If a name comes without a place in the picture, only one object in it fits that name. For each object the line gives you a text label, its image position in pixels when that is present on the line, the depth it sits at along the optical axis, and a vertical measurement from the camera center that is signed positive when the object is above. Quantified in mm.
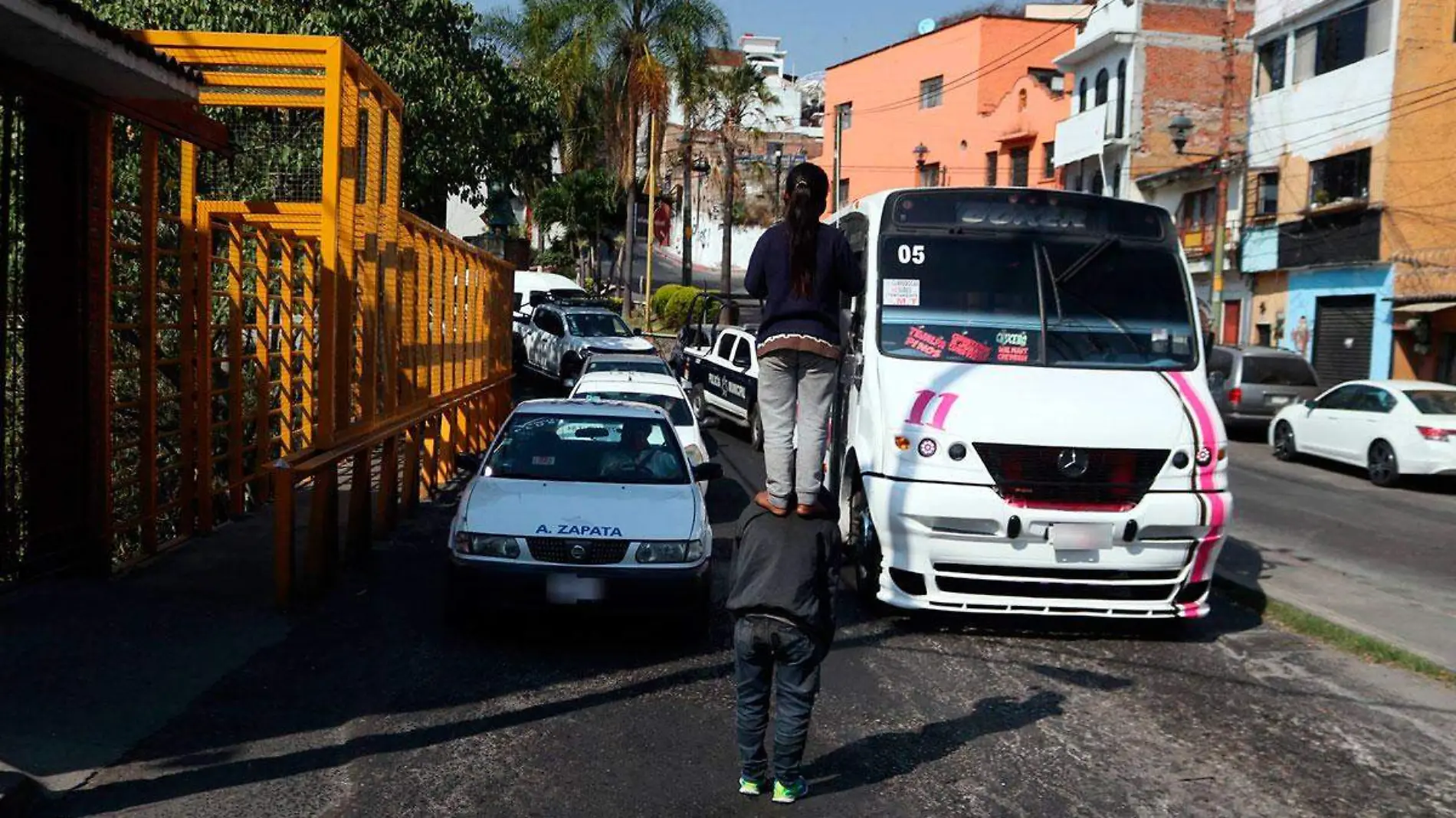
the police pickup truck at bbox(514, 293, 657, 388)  25047 -421
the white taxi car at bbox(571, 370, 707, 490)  14852 -878
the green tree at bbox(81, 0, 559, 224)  15797 +3505
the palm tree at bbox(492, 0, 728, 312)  33219 +7472
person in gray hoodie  5020 -1197
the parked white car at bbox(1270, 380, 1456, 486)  17422 -1199
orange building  46750 +9004
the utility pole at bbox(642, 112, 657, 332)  34500 +3701
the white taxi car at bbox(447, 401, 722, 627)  7430 -1319
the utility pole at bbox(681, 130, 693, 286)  40281 +4637
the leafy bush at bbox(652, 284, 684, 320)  43375 +713
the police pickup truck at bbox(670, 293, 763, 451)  19500 -810
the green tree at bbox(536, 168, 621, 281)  48625 +4494
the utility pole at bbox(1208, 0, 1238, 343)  30516 +4483
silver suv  23031 -763
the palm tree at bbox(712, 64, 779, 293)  39781 +7135
